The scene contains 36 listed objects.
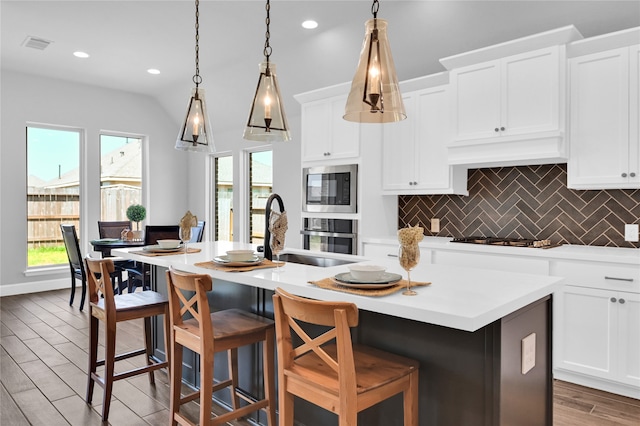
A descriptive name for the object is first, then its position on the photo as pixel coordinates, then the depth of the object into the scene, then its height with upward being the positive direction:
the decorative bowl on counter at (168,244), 2.94 -0.25
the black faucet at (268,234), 2.44 -0.15
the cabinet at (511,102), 3.09 +0.80
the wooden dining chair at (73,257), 4.93 -0.59
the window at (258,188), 6.34 +0.27
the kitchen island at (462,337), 1.48 -0.50
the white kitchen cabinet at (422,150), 3.93 +0.54
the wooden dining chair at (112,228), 5.65 -0.28
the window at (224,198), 6.95 +0.14
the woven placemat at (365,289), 1.59 -0.31
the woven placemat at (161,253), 2.77 -0.30
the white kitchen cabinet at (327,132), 4.21 +0.75
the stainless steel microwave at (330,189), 4.21 +0.18
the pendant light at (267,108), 2.52 +0.58
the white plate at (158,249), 2.86 -0.28
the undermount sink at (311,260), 2.66 -0.34
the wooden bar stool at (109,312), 2.44 -0.62
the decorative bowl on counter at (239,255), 2.31 -0.26
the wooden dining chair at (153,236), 4.70 -0.32
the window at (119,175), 6.63 +0.51
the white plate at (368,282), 1.65 -0.29
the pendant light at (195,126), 3.02 +0.56
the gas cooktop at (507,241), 3.28 -0.28
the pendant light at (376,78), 1.88 +0.56
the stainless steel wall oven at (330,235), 4.21 -0.28
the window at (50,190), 6.01 +0.25
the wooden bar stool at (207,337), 1.92 -0.61
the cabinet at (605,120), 2.89 +0.60
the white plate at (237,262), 2.26 -0.29
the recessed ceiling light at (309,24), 3.95 +1.68
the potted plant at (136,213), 5.64 -0.08
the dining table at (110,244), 4.71 -0.42
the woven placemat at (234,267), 2.16 -0.31
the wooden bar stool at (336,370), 1.37 -0.59
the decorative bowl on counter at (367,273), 1.72 -0.27
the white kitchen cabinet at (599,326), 2.73 -0.79
